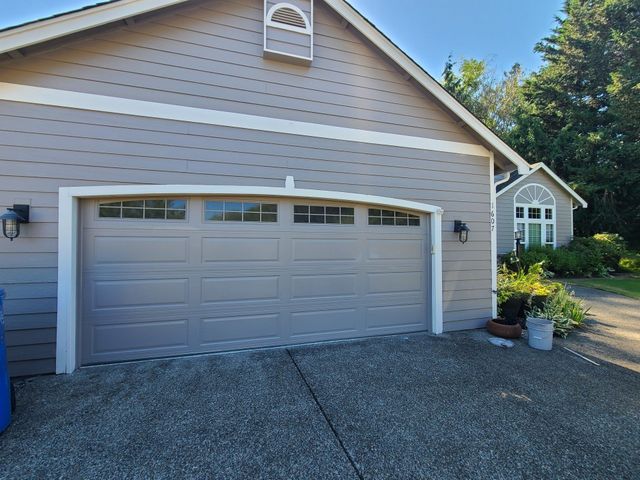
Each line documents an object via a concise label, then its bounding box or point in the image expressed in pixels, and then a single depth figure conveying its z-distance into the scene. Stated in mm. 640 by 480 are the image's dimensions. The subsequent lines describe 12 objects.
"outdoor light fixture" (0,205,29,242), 3168
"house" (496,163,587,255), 12633
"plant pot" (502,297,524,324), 5299
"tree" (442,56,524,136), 21625
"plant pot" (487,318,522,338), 4918
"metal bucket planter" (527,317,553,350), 4429
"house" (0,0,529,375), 3475
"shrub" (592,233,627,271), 12797
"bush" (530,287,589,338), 5105
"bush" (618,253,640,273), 12719
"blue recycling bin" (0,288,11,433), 2514
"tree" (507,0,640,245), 16047
